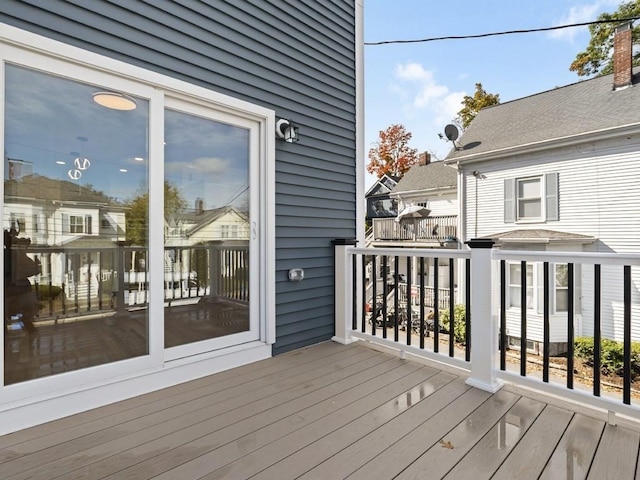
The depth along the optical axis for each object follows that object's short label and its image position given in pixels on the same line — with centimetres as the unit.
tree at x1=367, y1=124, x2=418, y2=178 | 2167
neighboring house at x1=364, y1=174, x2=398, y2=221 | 1892
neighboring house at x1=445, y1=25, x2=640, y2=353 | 810
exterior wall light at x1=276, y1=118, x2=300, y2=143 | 292
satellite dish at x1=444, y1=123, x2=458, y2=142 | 1066
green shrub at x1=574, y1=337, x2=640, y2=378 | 686
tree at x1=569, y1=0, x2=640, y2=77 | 1219
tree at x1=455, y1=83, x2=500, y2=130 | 1666
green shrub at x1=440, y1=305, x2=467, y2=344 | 912
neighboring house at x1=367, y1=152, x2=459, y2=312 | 1216
